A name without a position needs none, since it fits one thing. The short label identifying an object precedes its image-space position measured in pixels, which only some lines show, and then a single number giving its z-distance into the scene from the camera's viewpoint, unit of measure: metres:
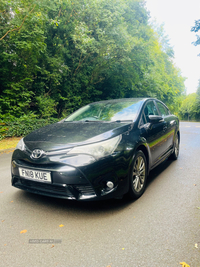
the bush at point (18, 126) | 10.66
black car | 2.65
